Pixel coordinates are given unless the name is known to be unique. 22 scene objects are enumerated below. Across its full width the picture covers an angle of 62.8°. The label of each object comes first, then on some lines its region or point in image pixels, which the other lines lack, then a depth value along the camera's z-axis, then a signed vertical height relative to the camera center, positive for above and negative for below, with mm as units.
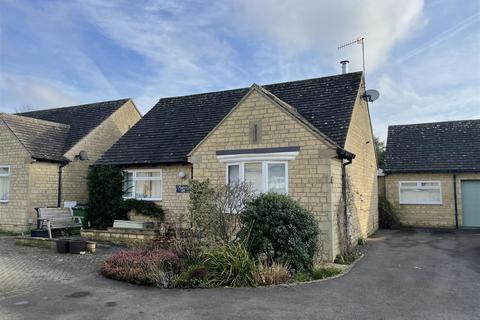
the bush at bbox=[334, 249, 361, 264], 11773 -1961
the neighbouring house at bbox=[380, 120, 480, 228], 20109 +841
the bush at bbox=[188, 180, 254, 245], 10648 -475
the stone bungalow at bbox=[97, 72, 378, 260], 12336 +1662
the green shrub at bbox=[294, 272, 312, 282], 9289 -1979
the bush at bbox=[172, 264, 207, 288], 8758 -1868
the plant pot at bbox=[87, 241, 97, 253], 12945 -1681
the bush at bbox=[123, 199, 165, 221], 17203 -554
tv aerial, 16938 +4256
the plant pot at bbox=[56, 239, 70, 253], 12906 -1636
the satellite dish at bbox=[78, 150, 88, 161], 20641 +2122
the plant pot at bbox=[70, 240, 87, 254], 12734 -1620
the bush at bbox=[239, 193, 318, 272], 9727 -940
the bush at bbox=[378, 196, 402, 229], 20953 -1165
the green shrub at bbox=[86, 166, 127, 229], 17938 -148
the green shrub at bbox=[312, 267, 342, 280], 9679 -1993
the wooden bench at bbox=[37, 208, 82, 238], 16438 -985
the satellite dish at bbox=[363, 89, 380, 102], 16938 +4268
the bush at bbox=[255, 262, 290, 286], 8875 -1829
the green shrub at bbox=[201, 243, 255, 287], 8828 -1658
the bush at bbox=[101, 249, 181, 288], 8977 -1737
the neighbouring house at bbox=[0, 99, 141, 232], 18328 +1805
